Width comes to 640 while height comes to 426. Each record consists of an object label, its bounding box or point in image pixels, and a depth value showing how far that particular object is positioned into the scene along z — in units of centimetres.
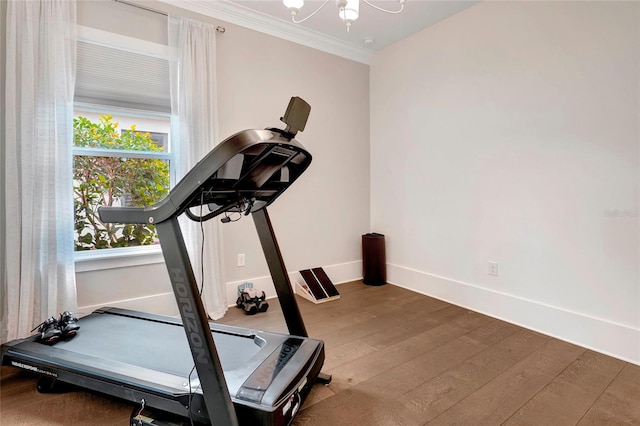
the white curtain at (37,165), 212
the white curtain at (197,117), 268
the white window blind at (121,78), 241
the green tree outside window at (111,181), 254
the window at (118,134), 246
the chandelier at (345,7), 185
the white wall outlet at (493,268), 283
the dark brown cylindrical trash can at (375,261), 370
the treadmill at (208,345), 130
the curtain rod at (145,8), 250
